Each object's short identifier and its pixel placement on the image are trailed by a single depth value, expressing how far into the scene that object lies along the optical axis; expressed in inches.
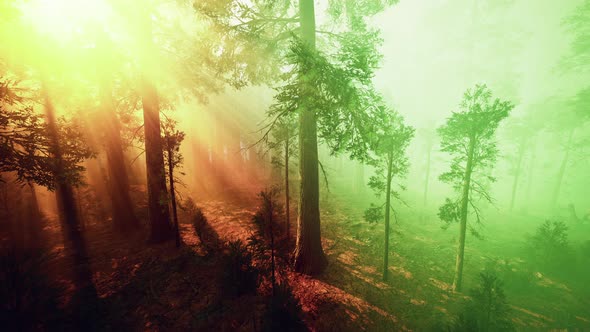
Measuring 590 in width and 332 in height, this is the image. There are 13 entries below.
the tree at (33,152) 258.4
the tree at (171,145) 343.6
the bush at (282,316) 222.1
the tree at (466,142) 303.0
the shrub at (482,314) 221.0
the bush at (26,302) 223.6
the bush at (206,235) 383.9
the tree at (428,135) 940.0
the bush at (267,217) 254.9
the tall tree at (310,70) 196.2
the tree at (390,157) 304.5
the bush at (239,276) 276.1
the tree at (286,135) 397.9
